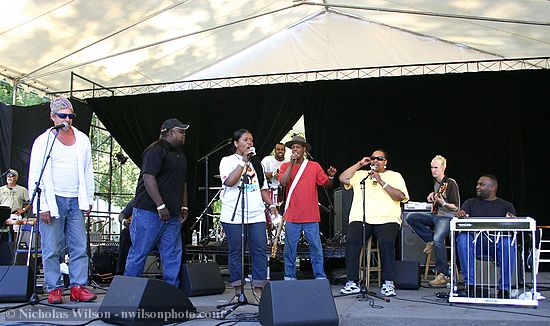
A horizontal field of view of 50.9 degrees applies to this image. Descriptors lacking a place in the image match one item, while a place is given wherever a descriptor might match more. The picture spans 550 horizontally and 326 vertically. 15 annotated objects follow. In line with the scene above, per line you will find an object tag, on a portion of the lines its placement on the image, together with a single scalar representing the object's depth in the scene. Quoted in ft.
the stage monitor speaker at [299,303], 11.82
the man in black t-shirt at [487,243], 18.10
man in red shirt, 19.37
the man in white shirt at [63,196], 16.06
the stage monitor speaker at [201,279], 18.93
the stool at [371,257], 20.89
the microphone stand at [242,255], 15.46
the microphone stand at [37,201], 15.47
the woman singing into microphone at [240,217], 16.66
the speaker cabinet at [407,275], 21.21
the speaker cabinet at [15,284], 16.07
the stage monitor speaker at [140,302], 12.64
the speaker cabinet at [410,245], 26.16
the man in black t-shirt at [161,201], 15.96
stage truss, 32.09
